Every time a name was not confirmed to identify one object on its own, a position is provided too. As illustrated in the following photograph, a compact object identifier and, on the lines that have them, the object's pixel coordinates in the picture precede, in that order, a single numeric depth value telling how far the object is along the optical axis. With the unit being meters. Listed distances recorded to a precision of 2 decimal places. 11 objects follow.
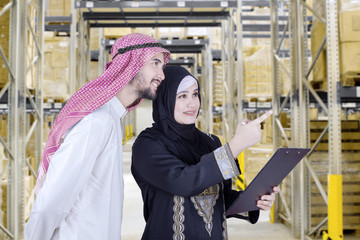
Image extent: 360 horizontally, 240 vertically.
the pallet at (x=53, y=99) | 7.76
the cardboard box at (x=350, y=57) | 4.01
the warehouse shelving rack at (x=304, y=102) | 3.86
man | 1.39
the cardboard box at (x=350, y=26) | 4.07
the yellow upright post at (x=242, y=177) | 7.56
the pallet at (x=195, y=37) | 11.02
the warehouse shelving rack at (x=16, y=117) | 4.26
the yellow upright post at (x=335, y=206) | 3.68
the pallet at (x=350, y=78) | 4.00
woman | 1.60
